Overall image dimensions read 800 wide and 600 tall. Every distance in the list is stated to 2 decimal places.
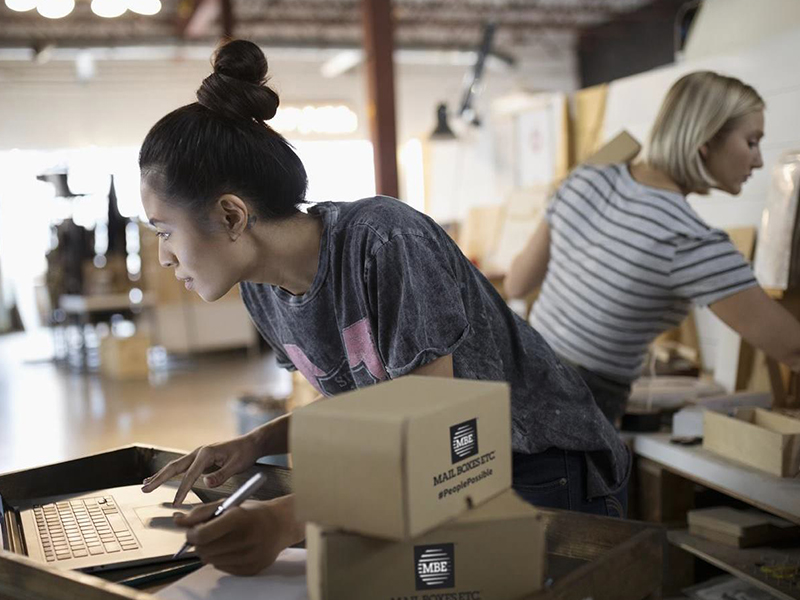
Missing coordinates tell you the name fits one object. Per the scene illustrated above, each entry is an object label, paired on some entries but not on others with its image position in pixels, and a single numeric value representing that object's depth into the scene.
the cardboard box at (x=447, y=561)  0.81
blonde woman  1.86
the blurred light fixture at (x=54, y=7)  6.16
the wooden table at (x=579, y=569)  0.87
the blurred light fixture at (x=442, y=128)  7.13
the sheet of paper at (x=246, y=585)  0.96
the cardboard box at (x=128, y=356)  8.20
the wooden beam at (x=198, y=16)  9.05
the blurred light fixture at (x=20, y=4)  5.94
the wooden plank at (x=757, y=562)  1.94
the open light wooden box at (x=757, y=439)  1.98
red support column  4.61
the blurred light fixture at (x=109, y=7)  6.01
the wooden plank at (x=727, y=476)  1.93
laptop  1.09
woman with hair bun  1.13
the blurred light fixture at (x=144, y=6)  6.00
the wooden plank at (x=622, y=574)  0.87
